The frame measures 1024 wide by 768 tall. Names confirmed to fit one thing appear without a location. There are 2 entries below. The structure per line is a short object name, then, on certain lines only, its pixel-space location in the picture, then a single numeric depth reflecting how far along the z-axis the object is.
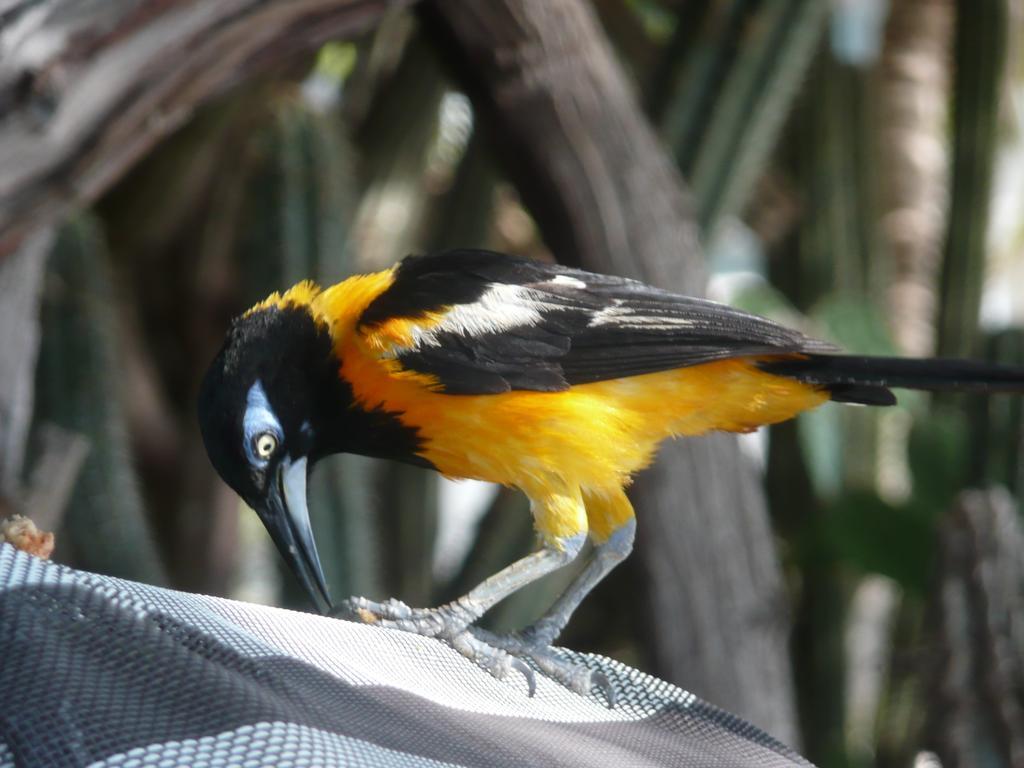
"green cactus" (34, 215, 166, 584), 7.70
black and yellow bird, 4.55
